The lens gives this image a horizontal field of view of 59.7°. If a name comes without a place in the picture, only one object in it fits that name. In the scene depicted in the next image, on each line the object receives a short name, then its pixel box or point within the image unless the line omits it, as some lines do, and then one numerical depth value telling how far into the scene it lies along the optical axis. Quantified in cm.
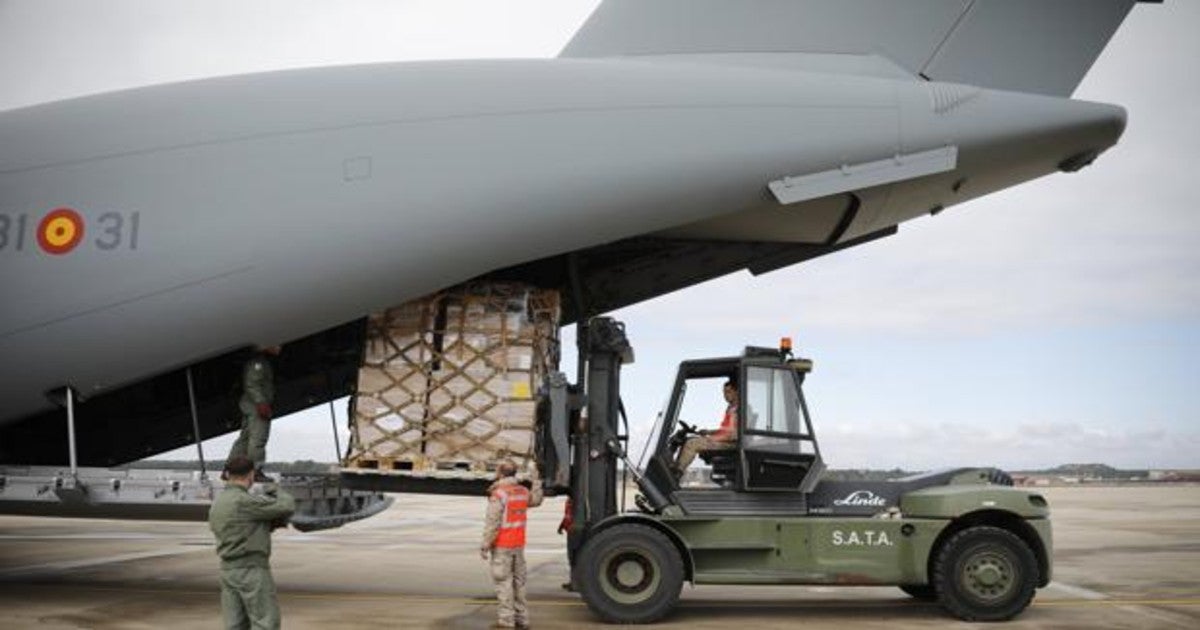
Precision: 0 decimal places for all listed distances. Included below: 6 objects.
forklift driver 940
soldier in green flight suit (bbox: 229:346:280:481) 938
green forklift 893
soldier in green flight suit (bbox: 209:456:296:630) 601
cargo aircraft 905
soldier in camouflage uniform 827
